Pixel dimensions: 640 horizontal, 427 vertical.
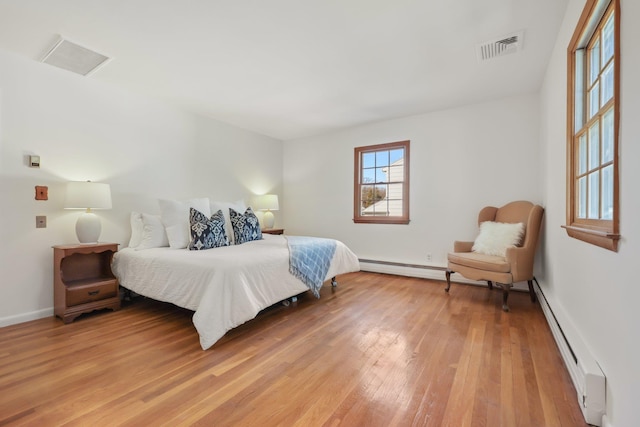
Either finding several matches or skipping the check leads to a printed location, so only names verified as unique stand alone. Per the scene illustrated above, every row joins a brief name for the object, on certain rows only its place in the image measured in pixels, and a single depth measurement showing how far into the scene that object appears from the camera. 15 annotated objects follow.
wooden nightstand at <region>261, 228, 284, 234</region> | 4.76
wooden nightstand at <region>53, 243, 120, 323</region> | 2.59
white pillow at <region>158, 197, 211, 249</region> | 3.06
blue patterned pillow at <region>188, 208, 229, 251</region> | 2.97
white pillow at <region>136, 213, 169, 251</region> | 3.07
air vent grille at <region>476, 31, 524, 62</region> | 2.33
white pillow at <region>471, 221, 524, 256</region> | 3.09
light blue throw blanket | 2.88
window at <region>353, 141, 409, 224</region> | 4.39
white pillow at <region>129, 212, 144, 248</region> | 3.15
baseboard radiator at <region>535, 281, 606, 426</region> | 1.28
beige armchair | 2.84
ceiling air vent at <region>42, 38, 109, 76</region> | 2.40
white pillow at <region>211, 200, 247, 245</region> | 3.59
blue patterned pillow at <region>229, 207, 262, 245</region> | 3.47
